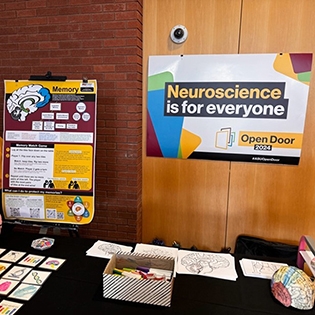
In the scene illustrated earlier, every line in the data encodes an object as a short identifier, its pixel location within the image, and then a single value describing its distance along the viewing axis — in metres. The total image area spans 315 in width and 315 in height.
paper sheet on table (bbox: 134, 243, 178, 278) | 1.43
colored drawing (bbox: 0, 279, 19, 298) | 1.13
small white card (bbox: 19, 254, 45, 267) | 1.32
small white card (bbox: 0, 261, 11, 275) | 1.27
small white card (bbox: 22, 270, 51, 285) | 1.20
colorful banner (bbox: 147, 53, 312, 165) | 2.13
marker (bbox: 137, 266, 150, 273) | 1.18
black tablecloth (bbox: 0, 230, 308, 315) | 1.04
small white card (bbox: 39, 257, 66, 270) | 1.30
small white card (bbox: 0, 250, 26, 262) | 1.36
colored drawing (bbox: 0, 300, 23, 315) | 1.02
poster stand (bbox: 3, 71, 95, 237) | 1.91
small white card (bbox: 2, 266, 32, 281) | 1.22
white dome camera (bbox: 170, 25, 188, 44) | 2.23
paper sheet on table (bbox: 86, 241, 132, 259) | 1.42
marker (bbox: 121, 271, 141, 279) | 1.10
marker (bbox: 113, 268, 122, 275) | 1.15
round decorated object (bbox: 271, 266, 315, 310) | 1.03
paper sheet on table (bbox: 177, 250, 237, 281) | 1.27
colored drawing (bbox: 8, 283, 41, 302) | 1.10
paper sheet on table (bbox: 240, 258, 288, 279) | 1.26
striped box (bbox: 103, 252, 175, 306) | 1.04
